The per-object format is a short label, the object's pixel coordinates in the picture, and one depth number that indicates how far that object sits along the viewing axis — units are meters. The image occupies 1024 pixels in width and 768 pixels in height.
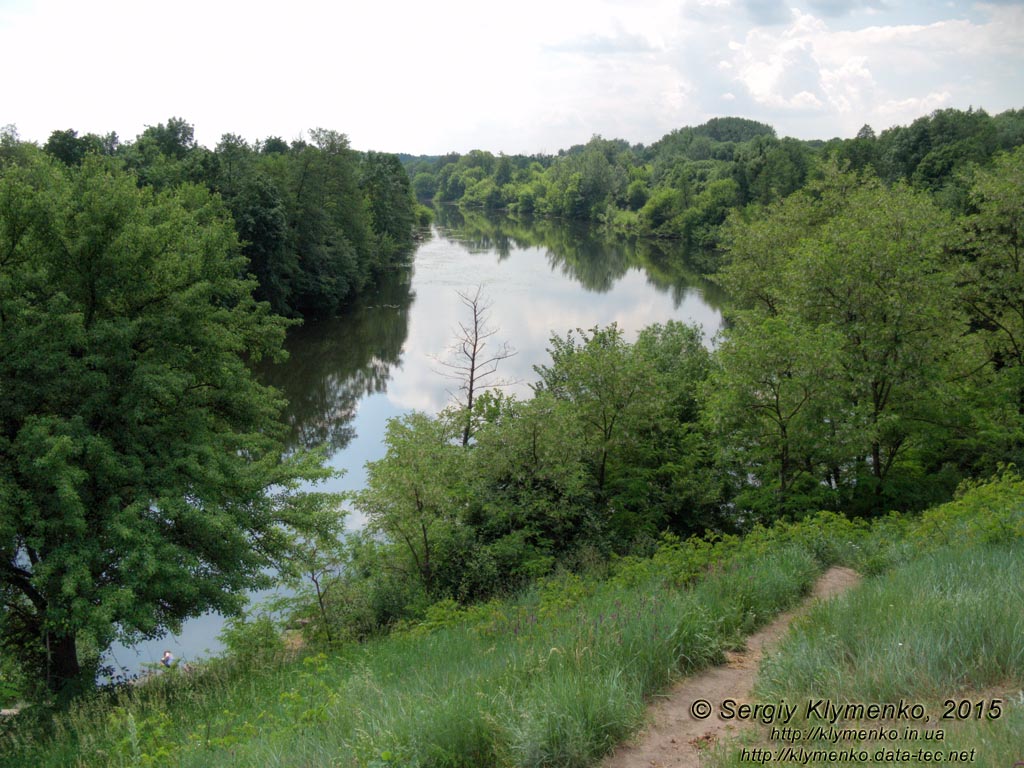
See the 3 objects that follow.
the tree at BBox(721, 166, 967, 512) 14.19
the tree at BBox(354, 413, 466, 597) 12.75
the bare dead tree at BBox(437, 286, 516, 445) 30.06
